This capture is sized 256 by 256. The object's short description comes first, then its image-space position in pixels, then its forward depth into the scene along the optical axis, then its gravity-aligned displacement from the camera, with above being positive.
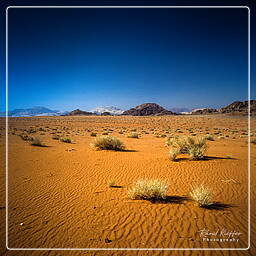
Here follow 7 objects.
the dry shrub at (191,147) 8.05 -1.08
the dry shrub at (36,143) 12.02 -1.05
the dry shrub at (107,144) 10.92 -1.07
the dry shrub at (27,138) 14.04 -0.80
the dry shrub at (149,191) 4.30 -1.76
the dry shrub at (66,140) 14.09 -0.99
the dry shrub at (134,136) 17.89 -0.85
